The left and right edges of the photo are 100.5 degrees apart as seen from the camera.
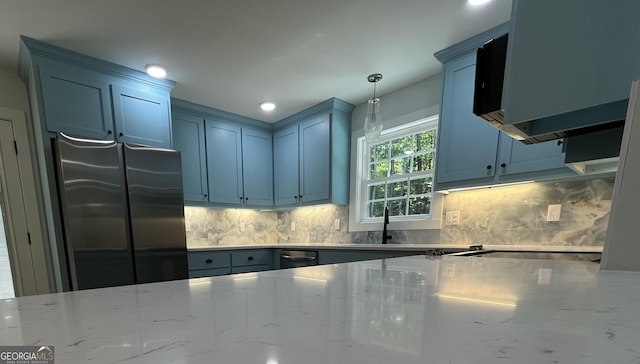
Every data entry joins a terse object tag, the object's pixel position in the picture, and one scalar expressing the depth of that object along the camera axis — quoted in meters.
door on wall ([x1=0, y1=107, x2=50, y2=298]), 2.25
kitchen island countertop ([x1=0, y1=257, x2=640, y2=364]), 0.26
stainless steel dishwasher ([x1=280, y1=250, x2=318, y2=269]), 2.71
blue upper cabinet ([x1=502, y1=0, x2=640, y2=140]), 0.74
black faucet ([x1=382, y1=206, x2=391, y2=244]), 2.59
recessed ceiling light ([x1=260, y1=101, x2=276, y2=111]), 3.03
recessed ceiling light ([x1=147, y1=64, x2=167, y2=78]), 2.28
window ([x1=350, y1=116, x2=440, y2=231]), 2.59
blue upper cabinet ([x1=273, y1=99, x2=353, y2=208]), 3.03
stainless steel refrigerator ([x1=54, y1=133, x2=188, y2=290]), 1.91
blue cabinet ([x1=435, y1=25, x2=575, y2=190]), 1.73
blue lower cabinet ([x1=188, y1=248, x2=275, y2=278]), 2.67
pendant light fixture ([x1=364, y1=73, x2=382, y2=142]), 2.24
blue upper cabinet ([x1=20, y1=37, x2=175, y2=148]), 1.97
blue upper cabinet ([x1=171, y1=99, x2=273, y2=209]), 3.01
